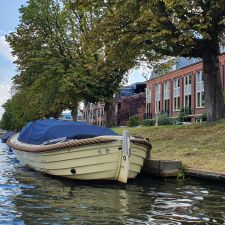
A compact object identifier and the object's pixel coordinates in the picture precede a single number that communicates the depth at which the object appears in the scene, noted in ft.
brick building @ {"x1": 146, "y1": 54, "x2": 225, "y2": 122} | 174.50
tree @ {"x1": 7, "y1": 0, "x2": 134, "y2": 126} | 118.83
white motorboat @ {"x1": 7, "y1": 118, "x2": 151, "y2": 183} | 38.75
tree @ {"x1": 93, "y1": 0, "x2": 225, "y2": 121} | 67.36
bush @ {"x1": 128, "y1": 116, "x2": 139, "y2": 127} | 181.27
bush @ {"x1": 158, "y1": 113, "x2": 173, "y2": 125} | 165.29
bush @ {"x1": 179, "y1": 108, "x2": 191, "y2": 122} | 172.71
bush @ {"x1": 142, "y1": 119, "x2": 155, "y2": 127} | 181.94
